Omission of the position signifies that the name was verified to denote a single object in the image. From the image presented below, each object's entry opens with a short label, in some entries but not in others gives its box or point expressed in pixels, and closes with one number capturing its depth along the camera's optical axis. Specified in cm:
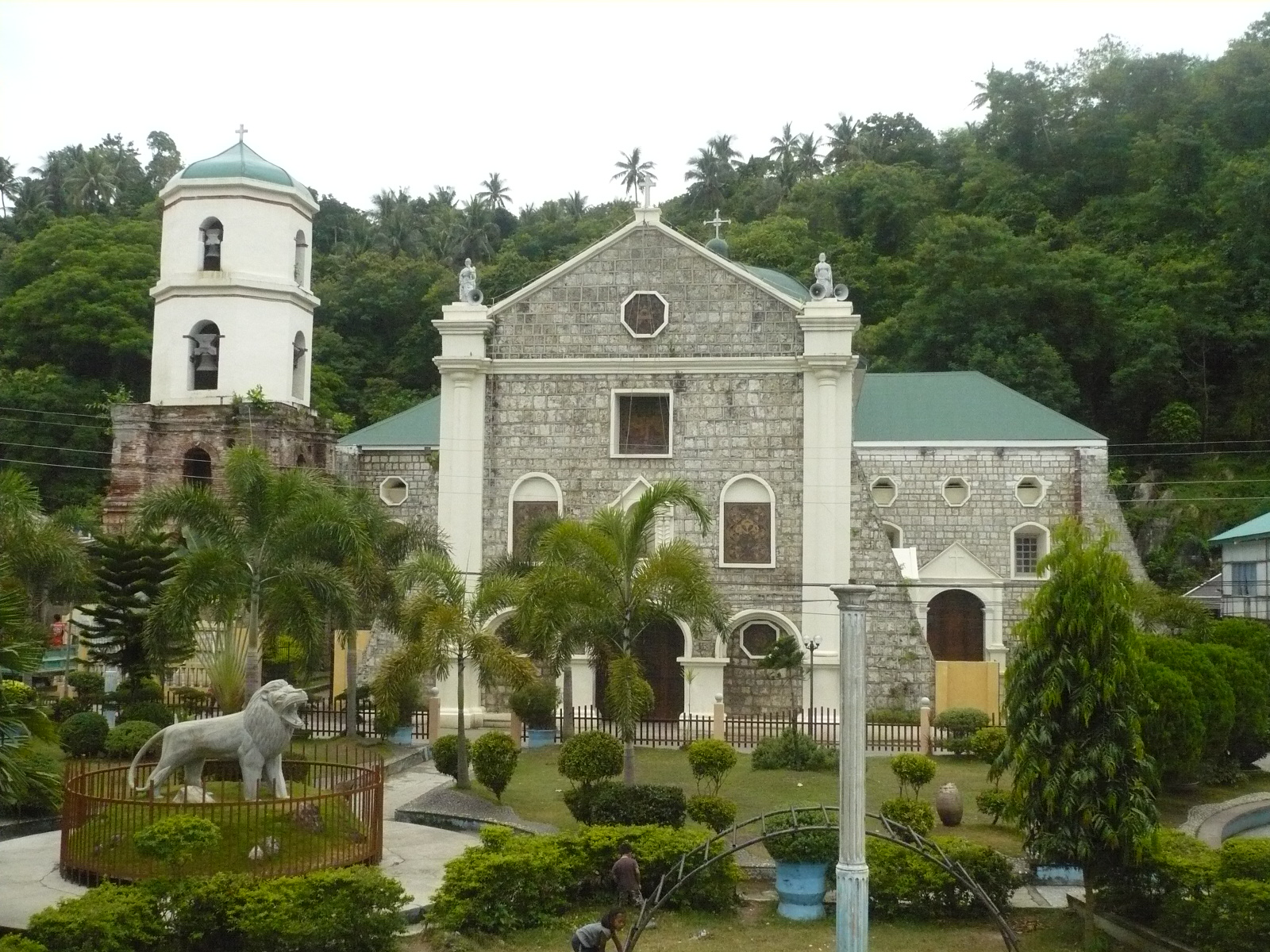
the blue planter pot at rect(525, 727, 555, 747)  2348
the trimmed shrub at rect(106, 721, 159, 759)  1934
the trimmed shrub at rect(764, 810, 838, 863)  1248
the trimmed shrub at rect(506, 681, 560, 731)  2297
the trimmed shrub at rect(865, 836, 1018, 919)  1232
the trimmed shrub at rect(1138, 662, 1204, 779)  1670
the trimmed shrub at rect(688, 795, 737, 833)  1455
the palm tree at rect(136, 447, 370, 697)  2003
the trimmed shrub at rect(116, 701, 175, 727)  2105
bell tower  2961
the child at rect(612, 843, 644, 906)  1216
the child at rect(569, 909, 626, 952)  995
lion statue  1283
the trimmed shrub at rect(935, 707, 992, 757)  2261
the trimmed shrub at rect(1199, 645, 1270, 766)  1984
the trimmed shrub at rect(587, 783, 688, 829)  1458
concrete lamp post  890
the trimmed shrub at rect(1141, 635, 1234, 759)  1805
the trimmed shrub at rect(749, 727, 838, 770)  2050
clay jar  1622
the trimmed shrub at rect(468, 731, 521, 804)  1712
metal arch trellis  1009
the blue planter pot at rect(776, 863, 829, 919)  1257
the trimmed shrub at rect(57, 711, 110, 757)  2000
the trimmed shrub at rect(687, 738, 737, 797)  1697
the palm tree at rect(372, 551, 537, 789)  1858
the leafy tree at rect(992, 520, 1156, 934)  1123
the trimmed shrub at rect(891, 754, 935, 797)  1648
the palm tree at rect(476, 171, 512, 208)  8100
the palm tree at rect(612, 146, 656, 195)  8000
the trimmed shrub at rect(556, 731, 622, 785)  1595
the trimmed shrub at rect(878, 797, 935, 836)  1380
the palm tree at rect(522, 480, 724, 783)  1745
